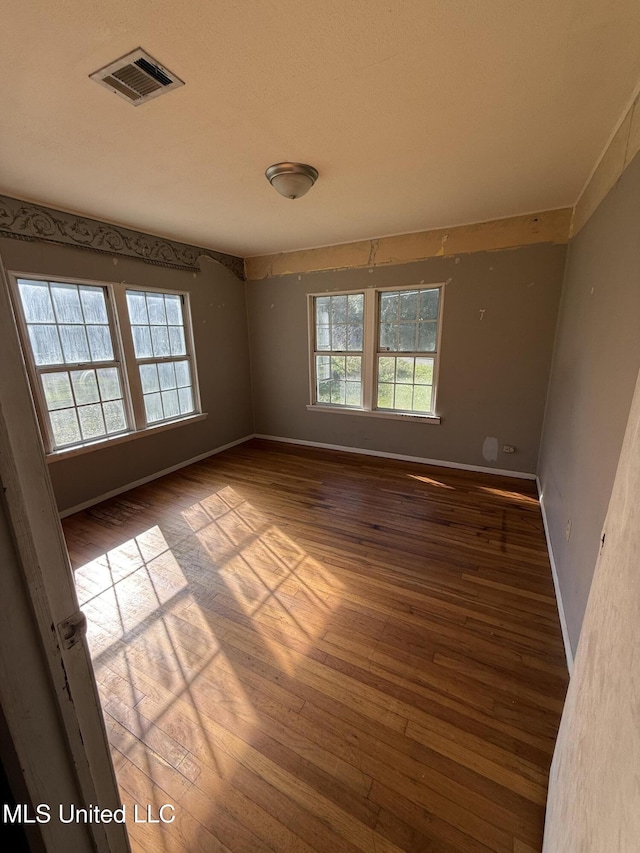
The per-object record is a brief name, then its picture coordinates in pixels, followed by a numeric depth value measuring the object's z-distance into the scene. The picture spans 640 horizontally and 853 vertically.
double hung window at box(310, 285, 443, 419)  3.80
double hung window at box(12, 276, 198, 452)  2.80
